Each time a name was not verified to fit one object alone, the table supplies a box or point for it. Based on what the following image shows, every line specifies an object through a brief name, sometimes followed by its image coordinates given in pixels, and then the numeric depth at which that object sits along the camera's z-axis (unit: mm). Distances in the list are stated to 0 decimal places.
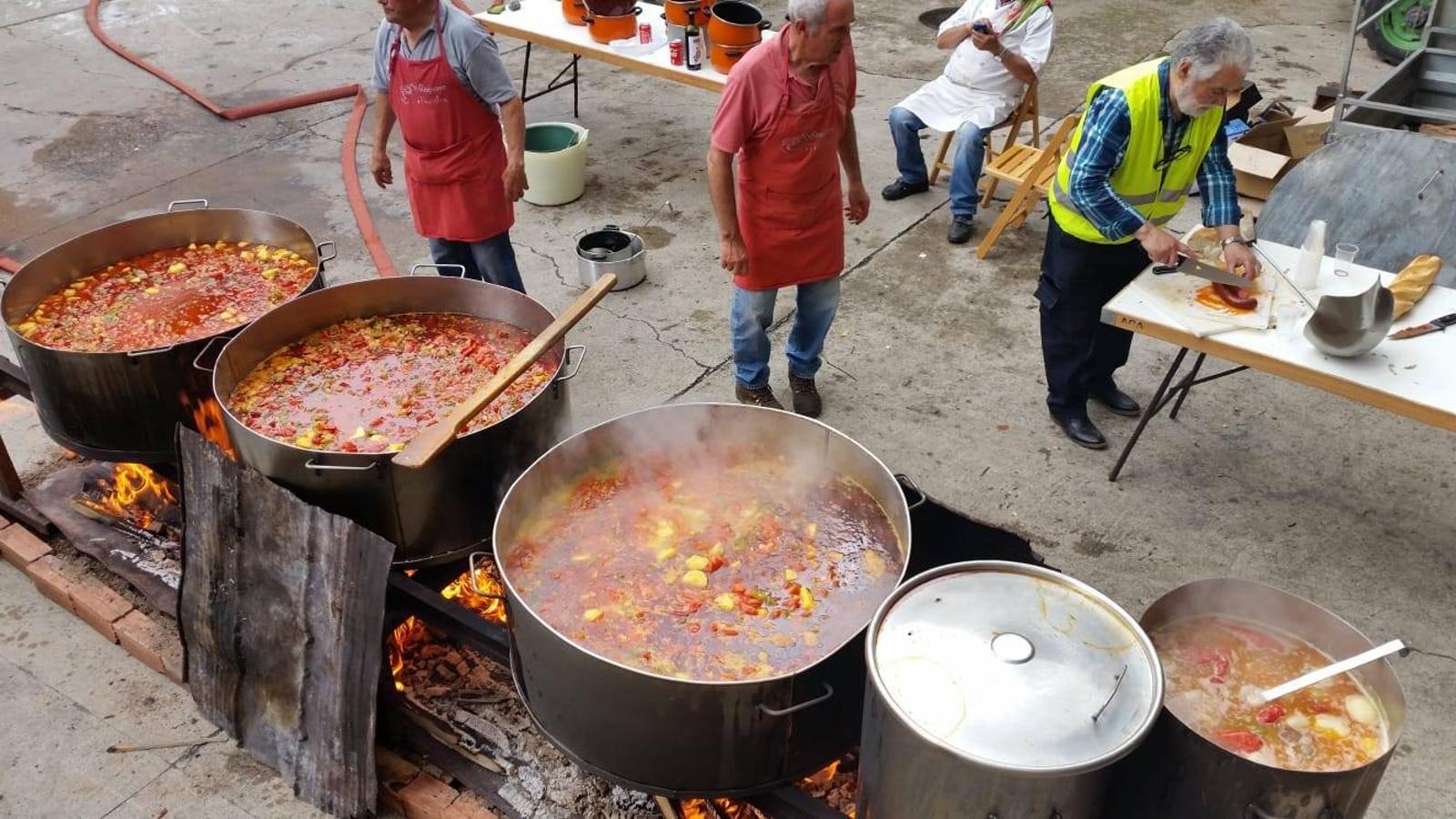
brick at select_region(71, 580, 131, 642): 3895
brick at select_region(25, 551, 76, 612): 4016
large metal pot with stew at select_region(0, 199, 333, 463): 3584
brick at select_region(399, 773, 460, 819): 3232
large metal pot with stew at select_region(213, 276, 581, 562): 3064
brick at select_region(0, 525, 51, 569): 4141
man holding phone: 6355
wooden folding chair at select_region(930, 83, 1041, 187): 6773
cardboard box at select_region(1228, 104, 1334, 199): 6695
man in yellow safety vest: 3727
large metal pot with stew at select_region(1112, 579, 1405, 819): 1985
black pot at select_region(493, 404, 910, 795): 2363
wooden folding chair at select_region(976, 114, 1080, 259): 6176
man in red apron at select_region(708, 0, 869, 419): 4047
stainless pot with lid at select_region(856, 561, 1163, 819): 1941
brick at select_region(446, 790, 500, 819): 3221
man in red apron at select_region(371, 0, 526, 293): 4301
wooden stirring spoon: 2889
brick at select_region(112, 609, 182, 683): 3744
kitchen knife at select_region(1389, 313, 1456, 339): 3725
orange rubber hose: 6492
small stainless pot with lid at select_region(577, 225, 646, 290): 5988
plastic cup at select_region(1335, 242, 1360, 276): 4151
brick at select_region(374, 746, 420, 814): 3289
